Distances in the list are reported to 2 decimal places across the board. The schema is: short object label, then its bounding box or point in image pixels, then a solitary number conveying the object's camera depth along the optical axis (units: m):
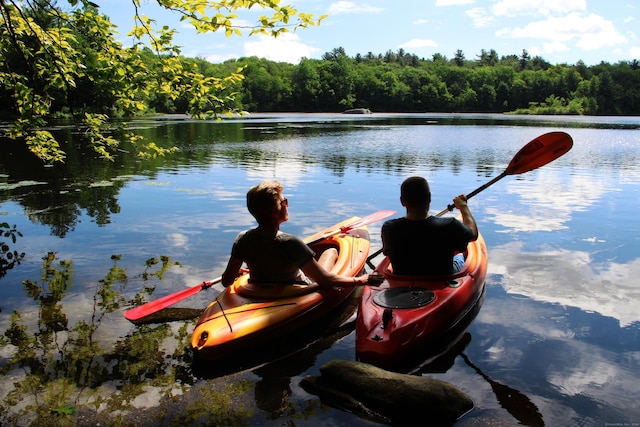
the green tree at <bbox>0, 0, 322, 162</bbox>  5.41
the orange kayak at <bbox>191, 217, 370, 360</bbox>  3.87
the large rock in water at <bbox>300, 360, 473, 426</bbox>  3.20
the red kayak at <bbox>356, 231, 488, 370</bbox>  3.79
